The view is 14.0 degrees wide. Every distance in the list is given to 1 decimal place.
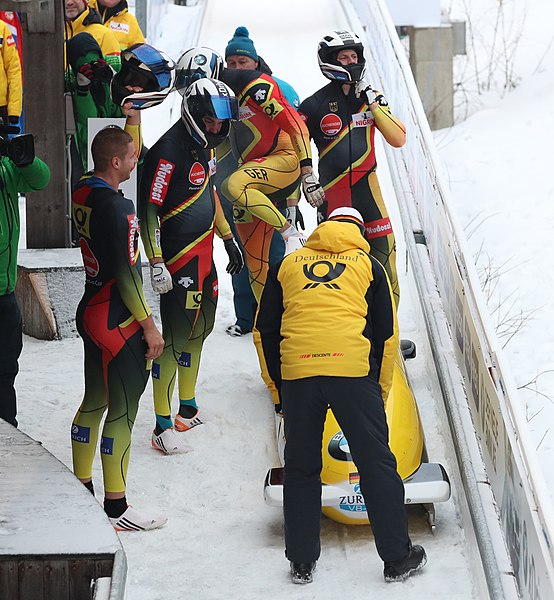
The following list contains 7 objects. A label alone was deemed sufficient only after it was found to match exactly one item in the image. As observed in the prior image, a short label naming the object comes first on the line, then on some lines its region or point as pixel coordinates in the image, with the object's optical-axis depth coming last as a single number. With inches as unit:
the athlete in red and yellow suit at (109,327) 396.5
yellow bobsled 405.8
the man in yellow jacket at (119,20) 779.8
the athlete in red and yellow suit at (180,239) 458.6
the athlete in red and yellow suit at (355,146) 540.4
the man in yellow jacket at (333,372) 370.0
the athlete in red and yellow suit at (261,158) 526.8
